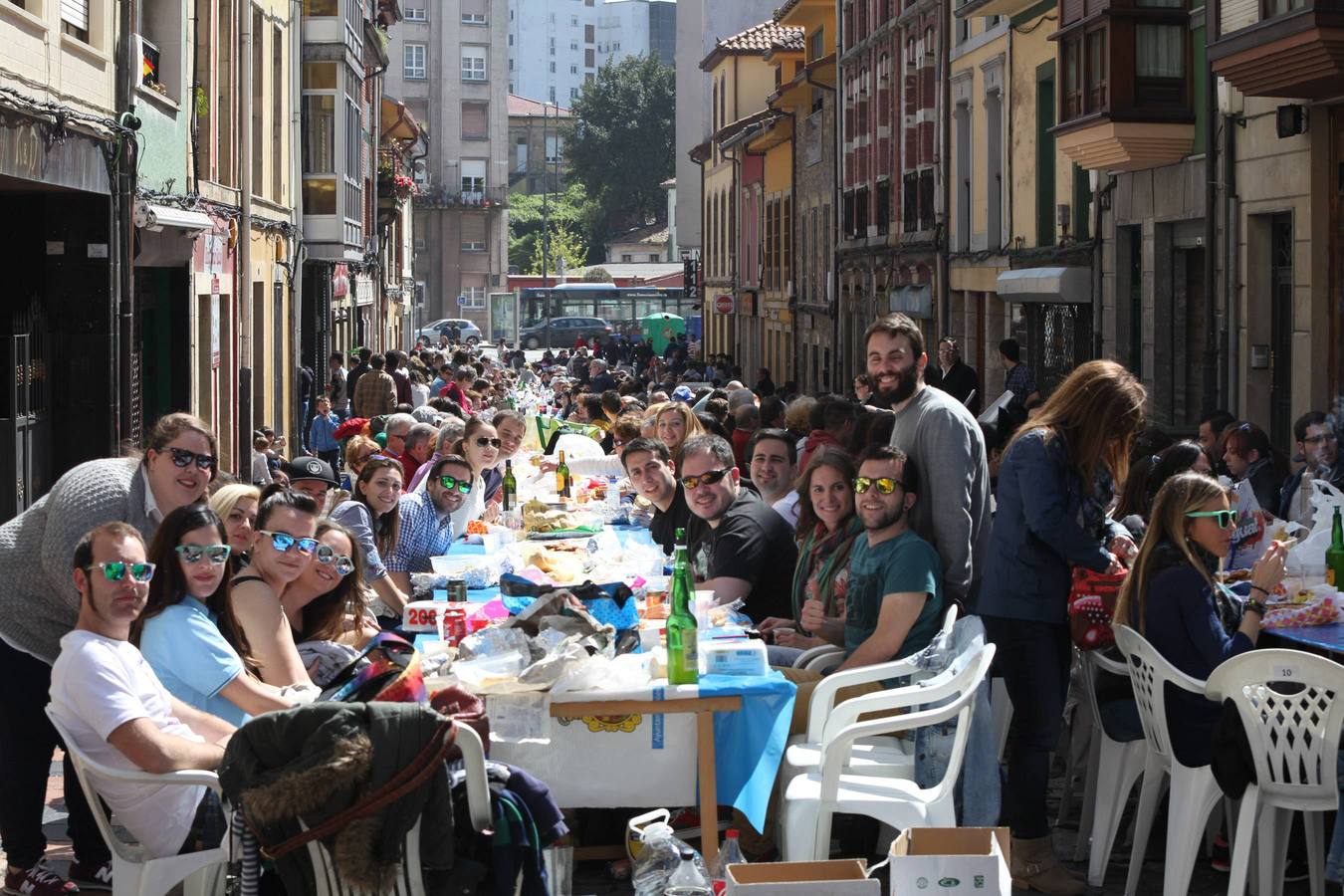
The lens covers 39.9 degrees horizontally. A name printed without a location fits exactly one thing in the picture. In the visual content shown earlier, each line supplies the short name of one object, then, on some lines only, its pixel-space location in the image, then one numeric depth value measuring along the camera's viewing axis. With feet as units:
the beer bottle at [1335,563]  26.12
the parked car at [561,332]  243.40
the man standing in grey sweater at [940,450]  23.84
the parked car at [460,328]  246.06
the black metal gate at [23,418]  45.32
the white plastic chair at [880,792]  20.02
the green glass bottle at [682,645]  20.42
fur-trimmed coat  15.15
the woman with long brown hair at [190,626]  19.47
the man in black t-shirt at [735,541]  27.27
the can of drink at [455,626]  23.15
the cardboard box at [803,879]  15.53
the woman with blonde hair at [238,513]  23.93
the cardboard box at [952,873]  15.93
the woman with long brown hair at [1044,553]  22.04
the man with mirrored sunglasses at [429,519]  31.19
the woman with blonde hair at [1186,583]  21.43
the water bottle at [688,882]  17.20
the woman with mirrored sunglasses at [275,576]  21.07
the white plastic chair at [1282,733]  19.51
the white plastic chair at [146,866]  18.42
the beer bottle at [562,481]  43.72
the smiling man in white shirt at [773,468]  32.96
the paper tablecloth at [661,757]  20.56
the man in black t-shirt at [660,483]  33.14
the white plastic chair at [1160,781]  20.57
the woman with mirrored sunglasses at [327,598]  22.84
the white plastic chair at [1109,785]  22.25
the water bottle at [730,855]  18.71
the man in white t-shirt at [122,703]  17.90
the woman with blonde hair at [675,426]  40.01
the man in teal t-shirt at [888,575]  22.54
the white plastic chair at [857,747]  21.70
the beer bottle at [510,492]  39.81
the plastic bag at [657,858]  17.94
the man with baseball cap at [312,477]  28.96
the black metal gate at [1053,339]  66.33
